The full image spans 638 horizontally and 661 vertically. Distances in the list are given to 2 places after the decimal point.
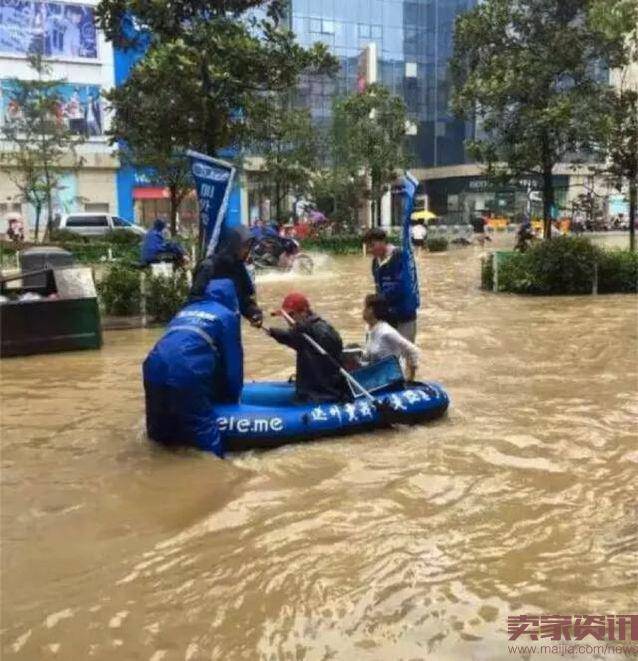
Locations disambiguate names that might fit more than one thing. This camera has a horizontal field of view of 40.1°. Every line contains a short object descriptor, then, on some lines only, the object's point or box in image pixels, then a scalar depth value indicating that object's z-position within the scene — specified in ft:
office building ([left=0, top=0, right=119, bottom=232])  120.57
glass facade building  174.91
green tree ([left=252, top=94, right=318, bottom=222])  101.86
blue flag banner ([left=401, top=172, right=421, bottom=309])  25.17
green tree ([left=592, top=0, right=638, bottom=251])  55.16
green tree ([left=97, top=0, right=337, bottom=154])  37.14
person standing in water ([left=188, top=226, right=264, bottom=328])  24.09
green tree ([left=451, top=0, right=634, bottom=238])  54.29
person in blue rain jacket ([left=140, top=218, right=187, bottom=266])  45.32
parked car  99.30
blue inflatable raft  20.30
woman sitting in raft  23.18
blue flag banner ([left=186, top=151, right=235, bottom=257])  29.48
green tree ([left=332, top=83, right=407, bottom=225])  108.58
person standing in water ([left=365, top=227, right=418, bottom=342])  24.81
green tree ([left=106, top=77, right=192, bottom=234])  39.55
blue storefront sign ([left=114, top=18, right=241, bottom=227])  128.16
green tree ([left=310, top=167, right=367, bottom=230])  111.86
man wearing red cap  21.56
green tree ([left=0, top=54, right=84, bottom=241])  90.89
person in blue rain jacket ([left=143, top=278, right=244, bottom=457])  19.34
